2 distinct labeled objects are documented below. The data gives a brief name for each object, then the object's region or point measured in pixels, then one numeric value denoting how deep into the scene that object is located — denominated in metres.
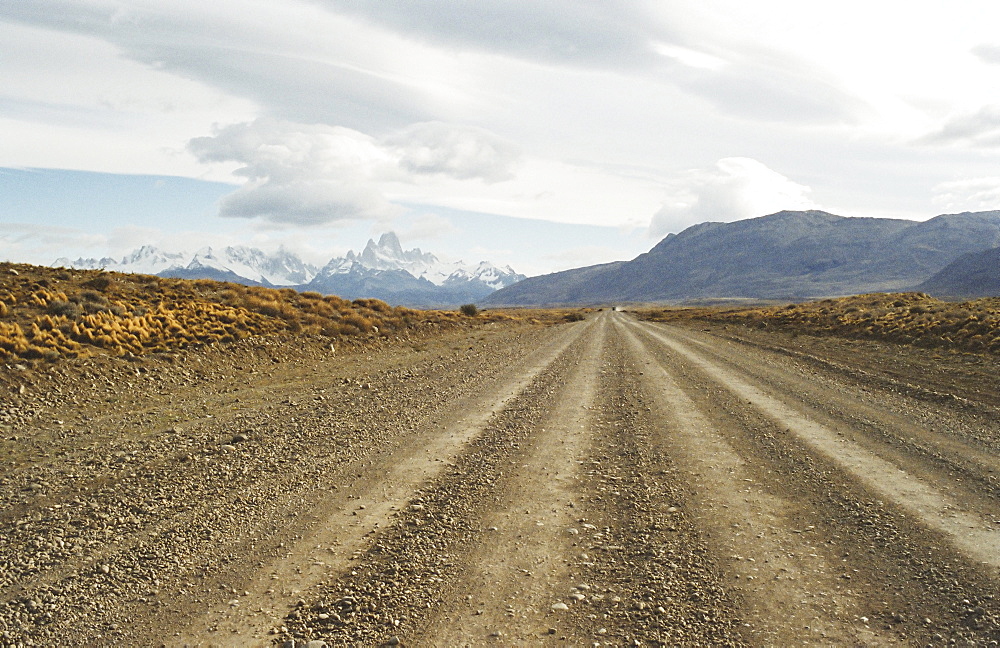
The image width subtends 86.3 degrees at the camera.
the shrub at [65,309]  15.52
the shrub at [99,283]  21.02
